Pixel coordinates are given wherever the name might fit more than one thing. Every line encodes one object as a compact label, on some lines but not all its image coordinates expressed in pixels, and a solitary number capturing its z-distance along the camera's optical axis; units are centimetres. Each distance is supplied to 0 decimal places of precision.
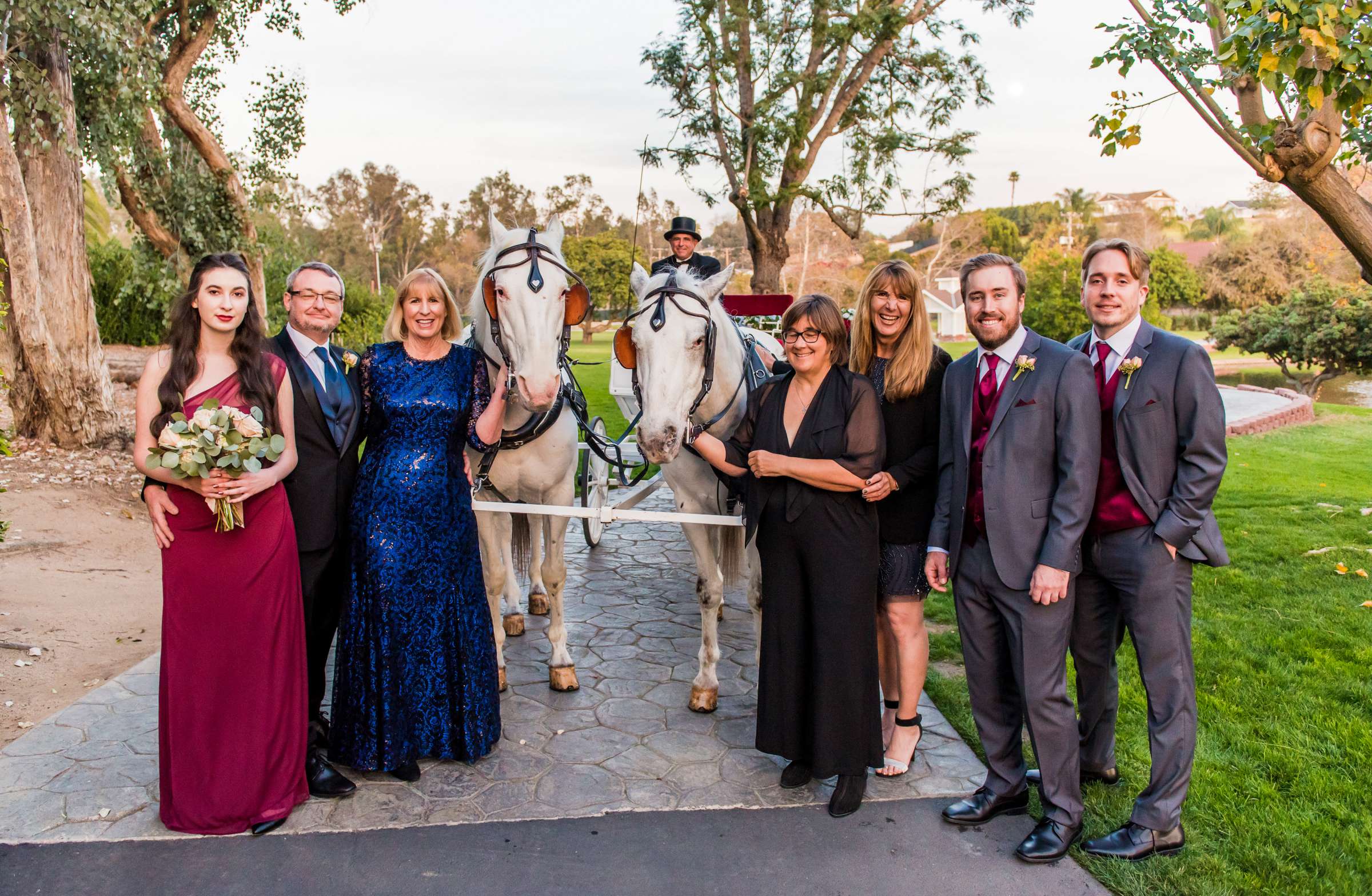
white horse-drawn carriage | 323
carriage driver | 616
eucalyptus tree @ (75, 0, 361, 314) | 846
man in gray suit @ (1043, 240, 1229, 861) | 271
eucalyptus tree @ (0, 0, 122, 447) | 784
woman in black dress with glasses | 310
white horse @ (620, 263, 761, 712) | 318
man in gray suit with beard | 279
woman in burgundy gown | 293
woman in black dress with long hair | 320
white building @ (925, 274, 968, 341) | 5675
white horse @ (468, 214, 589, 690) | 325
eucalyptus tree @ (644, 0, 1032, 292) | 1548
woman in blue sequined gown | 330
